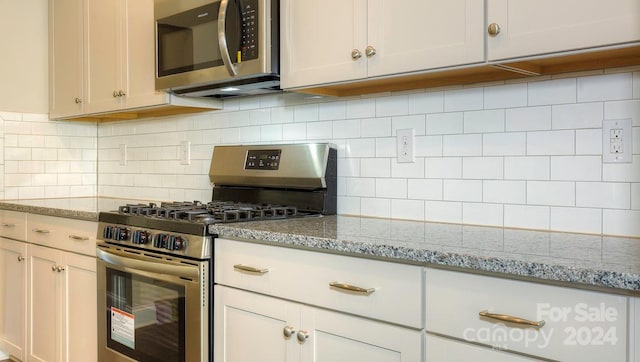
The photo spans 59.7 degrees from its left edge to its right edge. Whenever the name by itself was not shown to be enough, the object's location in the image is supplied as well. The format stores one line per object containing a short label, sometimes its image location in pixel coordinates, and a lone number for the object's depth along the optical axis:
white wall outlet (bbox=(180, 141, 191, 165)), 3.10
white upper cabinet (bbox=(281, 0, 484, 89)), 1.63
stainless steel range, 1.99
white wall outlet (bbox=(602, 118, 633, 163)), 1.63
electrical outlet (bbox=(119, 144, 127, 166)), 3.56
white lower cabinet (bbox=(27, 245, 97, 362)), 2.60
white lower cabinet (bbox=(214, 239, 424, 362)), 1.45
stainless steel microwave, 2.15
